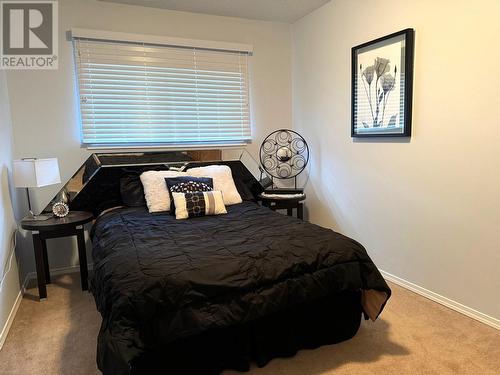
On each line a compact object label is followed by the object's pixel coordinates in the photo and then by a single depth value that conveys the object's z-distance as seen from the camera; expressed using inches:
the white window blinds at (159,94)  126.0
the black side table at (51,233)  103.8
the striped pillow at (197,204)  107.5
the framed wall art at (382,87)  101.8
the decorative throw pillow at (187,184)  114.2
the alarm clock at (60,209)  112.4
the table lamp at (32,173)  102.0
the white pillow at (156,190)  115.0
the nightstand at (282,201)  135.2
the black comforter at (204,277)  59.5
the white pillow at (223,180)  124.0
